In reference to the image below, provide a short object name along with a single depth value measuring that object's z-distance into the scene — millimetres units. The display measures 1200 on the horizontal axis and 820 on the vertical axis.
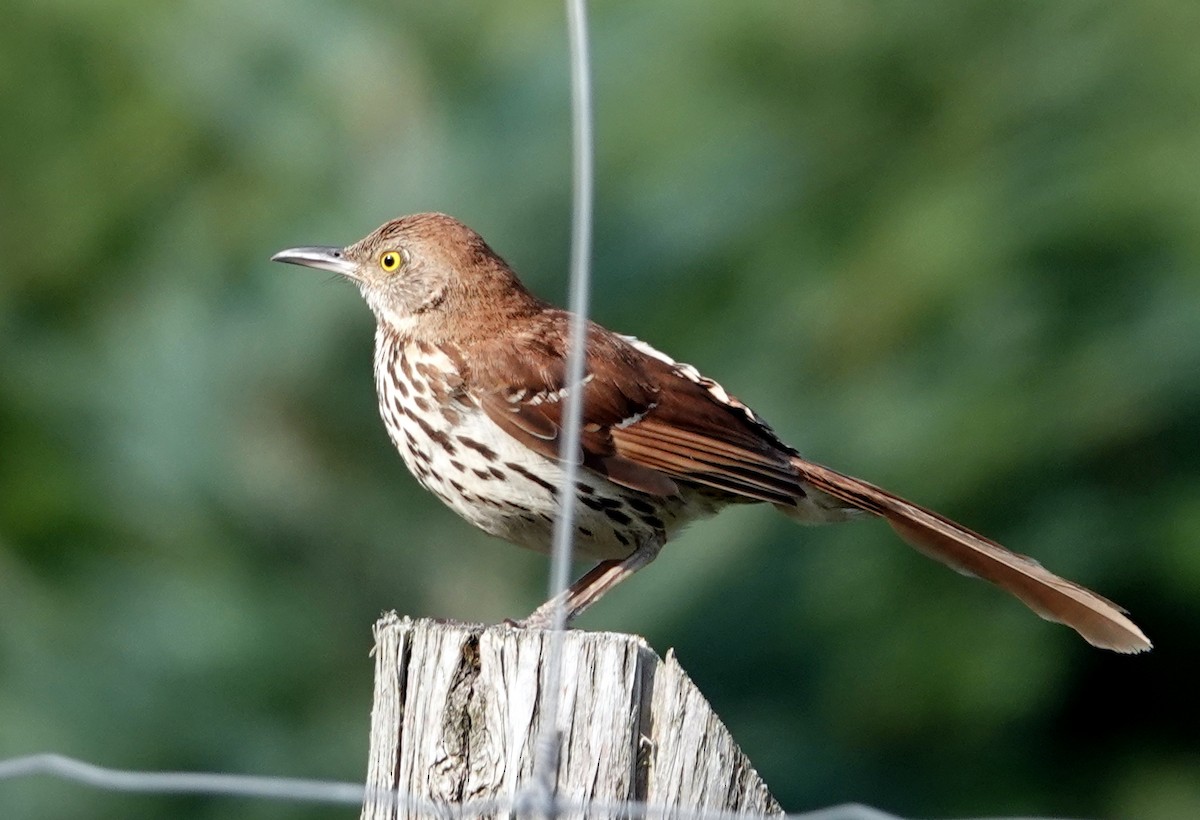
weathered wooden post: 4910
